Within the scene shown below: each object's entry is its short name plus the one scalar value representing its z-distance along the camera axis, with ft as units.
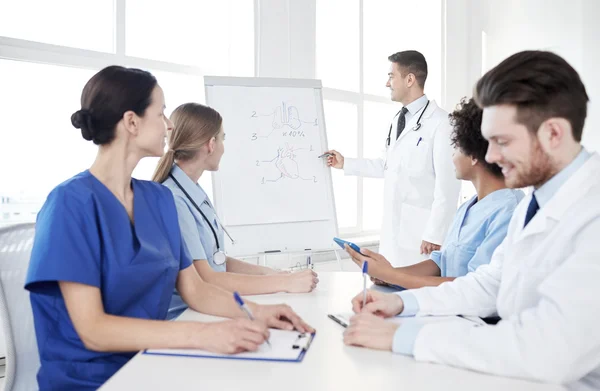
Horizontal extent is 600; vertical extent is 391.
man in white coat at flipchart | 9.82
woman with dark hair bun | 3.67
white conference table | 2.98
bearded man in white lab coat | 3.02
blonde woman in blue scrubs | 5.50
